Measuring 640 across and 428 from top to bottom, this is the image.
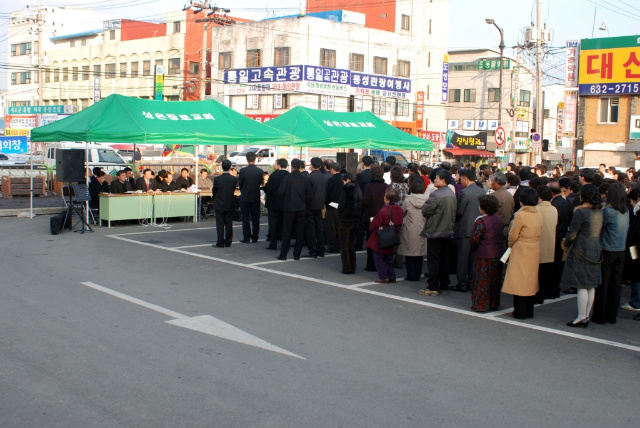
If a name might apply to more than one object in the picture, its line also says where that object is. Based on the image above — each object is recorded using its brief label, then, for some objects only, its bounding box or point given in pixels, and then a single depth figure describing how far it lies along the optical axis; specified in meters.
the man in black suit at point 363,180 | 13.55
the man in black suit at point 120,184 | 17.31
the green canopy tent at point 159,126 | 16.22
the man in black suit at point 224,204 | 13.79
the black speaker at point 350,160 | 19.87
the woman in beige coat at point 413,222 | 10.30
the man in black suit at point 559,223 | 9.51
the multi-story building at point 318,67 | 48.19
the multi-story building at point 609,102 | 31.58
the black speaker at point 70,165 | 16.42
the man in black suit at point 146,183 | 18.05
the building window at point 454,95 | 68.81
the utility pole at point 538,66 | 30.81
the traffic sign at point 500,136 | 27.22
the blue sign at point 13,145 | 31.97
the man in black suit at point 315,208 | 13.15
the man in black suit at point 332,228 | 13.99
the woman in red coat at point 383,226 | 10.29
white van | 27.03
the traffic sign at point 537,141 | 29.44
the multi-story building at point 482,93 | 64.69
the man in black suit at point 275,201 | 13.59
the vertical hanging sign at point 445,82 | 58.23
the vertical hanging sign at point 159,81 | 48.31
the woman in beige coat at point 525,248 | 8.10
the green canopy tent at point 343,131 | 19.80
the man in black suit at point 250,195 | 14.51
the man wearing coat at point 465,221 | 10.14
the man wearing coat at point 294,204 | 12.55
